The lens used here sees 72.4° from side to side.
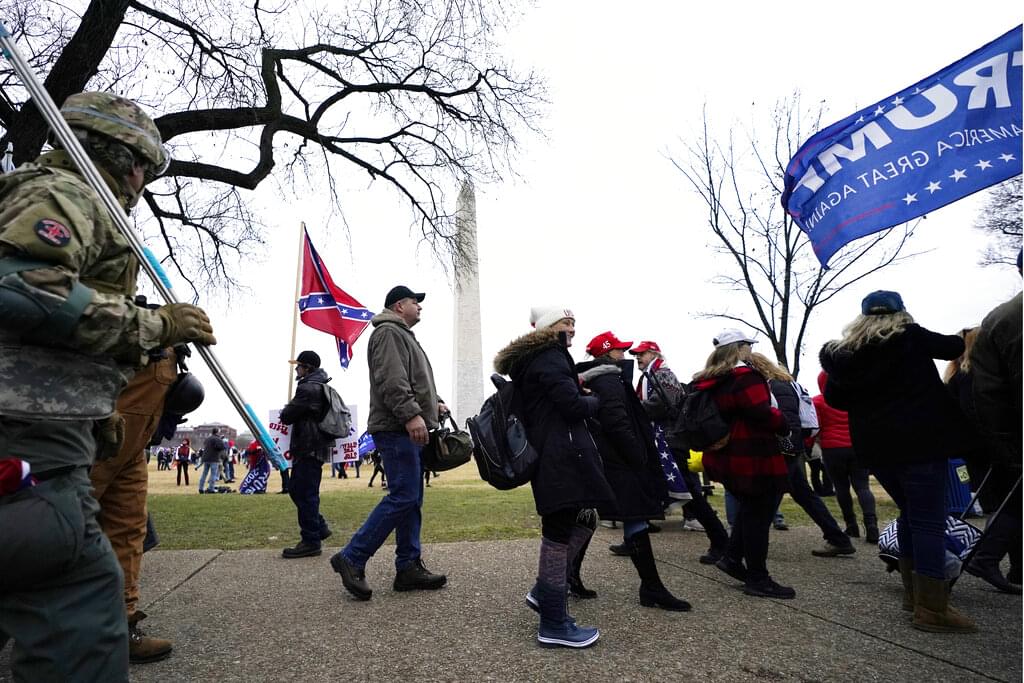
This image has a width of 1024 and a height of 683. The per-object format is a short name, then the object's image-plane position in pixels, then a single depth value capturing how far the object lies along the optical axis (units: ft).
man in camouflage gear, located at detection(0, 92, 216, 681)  5.13
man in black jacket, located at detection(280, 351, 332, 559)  18.51
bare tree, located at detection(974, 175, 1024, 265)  49.16
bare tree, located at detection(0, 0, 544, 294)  25.45
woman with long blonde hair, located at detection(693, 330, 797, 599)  13.53
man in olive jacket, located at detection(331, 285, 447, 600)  13.39
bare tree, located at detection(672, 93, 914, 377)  53.88
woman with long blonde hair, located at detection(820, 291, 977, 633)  11.22
